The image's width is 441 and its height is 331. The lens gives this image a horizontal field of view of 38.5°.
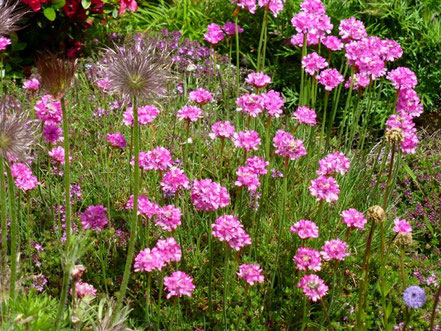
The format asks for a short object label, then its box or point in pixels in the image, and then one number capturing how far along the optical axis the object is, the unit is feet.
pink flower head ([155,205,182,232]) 7.93
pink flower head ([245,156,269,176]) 8.30
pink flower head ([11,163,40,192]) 8.44
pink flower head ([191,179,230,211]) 7.73
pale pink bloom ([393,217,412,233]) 7.86
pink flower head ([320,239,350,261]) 8.00
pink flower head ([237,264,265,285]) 7.97
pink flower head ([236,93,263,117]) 8.79
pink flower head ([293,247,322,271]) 7.84
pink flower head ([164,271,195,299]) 7.47
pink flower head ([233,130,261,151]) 8.54
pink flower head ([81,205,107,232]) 8.61
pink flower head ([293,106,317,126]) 9.34
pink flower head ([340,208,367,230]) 8.11
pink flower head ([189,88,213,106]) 9.26
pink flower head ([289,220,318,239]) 8.08
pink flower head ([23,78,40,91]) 9.43
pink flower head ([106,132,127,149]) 8.86
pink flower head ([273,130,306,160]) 8.14
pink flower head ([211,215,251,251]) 7.60
